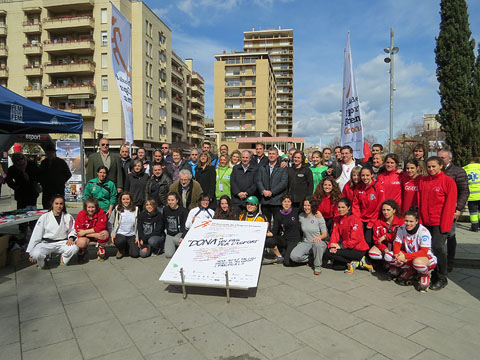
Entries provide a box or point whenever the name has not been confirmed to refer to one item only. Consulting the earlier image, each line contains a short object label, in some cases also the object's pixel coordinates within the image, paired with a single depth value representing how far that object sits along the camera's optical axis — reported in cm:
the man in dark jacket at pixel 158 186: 677
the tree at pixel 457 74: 1463
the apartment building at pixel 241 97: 6500
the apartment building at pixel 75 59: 3831
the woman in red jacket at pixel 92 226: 585
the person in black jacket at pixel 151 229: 624
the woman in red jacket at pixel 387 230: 514
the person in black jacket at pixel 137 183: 684
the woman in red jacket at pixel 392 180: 549
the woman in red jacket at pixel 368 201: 548
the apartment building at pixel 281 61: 8838
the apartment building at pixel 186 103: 5619
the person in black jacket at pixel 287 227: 580
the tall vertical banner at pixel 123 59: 821
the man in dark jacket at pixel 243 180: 644
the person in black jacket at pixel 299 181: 637
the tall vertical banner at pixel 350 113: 695
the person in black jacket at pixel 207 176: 684
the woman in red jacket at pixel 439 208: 457
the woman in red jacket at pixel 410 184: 516
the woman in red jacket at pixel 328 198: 591
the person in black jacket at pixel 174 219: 627
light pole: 1373
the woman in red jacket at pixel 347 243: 534
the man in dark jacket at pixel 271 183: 627
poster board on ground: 415
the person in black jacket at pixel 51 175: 712
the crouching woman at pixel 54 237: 543
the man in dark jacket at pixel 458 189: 491
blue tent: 540
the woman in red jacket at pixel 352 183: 578
